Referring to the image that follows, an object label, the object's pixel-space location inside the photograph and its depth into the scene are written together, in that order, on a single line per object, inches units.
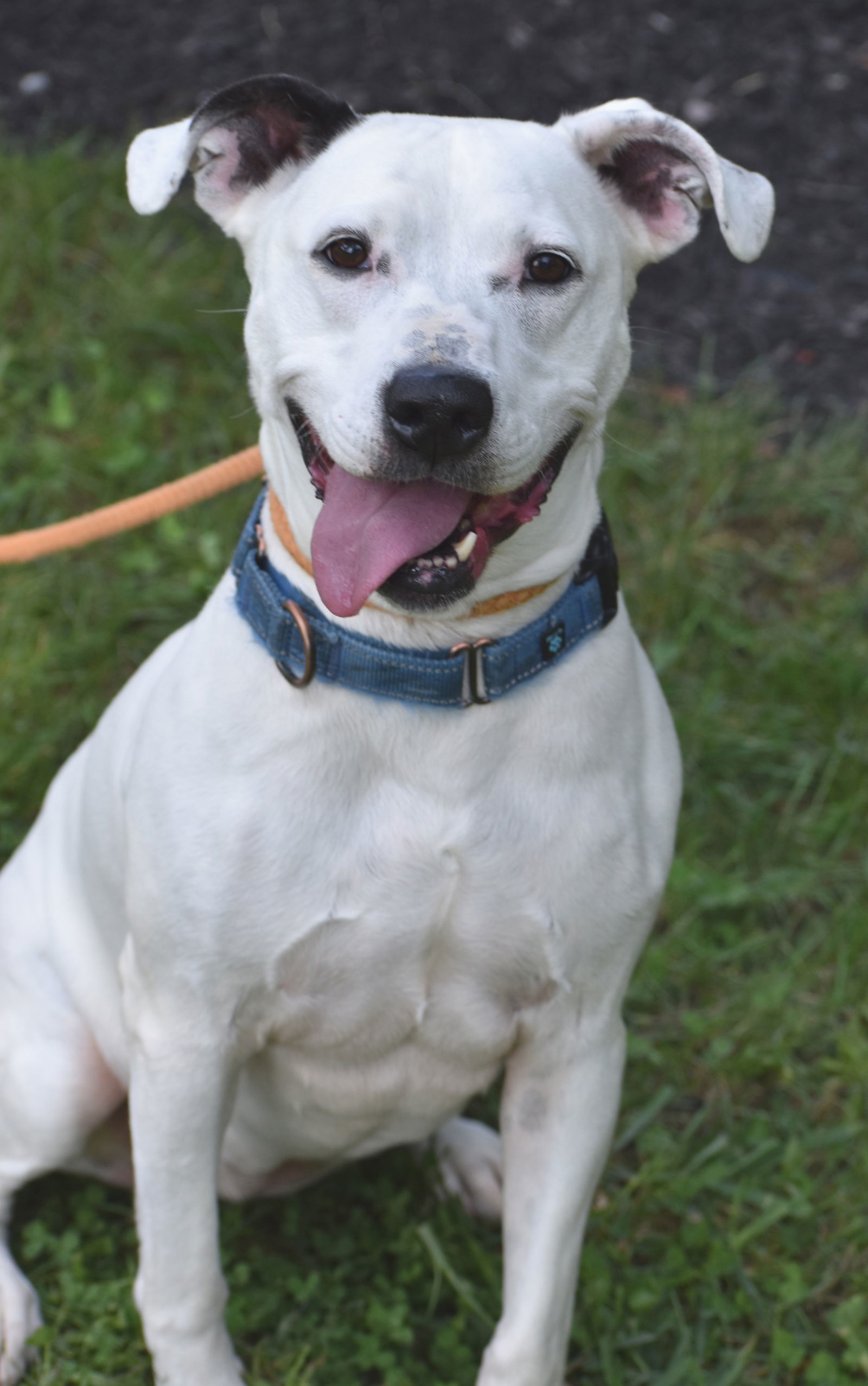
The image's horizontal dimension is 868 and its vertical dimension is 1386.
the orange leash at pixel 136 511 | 116.1
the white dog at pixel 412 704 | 87.4
